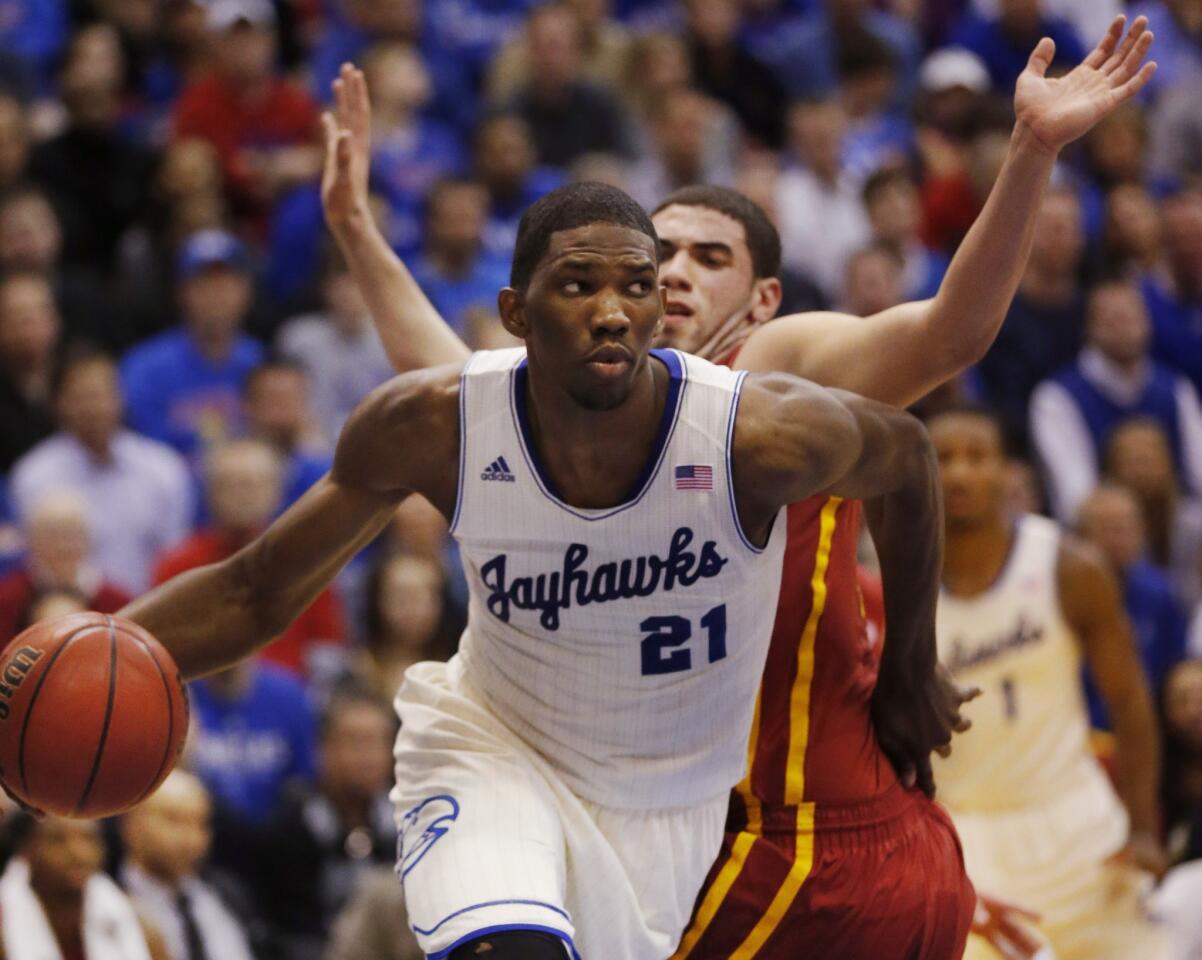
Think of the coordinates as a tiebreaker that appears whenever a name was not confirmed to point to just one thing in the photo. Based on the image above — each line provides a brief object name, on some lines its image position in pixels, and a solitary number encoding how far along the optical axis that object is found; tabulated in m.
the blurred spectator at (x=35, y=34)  21.11
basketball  8.38
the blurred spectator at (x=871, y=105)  23.73
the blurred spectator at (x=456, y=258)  19.27
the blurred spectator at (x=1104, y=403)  19.53
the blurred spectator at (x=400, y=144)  20.50
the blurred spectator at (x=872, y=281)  19.58
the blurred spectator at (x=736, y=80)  23.94
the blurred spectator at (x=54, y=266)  18.06
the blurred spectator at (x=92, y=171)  19.44
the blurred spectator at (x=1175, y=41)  25.15
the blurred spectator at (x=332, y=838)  14.79
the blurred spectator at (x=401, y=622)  16.16
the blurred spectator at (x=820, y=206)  21.48
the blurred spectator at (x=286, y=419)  17.50
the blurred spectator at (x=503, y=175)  20.37
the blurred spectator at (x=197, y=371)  18.14
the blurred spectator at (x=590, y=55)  22.20
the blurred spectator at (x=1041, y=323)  20.27
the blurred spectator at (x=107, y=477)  16.89
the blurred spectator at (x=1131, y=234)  22.34
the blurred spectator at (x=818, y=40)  24.53
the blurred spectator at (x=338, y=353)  18.62
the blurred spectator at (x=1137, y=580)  17.84
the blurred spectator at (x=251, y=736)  15.60
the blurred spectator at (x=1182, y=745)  16.17
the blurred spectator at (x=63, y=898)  12.79
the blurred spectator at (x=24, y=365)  17.19
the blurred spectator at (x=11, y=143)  18.62
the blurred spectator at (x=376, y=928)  13.80
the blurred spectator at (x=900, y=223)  20.95
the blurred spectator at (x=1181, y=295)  21.55
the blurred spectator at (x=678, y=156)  21.08
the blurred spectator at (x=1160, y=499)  18.98
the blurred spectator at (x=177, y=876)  13.80
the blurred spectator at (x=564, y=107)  21.72
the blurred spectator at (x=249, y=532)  16.31
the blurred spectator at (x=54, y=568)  15.39
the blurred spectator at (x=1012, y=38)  24.80
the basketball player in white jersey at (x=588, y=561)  8.02
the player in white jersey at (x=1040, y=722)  13.26
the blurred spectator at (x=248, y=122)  20.37
